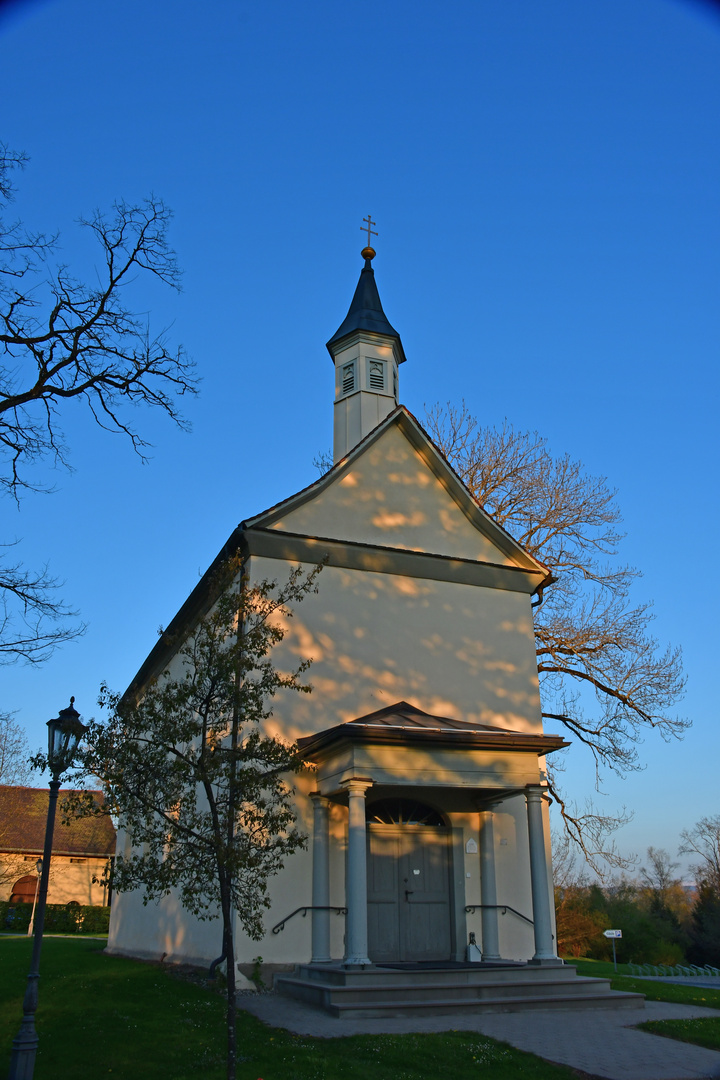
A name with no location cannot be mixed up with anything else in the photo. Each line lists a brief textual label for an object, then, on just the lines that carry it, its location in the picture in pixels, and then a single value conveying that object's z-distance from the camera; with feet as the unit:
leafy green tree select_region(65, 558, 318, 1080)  26.94
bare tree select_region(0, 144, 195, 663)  41.27
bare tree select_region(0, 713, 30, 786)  139.44
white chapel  45.52
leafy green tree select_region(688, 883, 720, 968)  128.47
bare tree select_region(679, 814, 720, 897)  203.23
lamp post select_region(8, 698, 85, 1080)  29.04
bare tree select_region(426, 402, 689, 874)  76.28
